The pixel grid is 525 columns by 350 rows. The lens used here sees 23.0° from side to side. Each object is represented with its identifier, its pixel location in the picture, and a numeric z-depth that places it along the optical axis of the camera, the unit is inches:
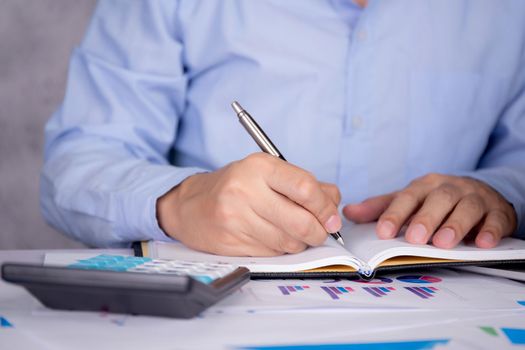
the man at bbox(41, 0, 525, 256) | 41.3
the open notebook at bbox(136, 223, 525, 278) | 31.4
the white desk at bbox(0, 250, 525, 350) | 26.9
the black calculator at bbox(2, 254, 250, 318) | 27.0
